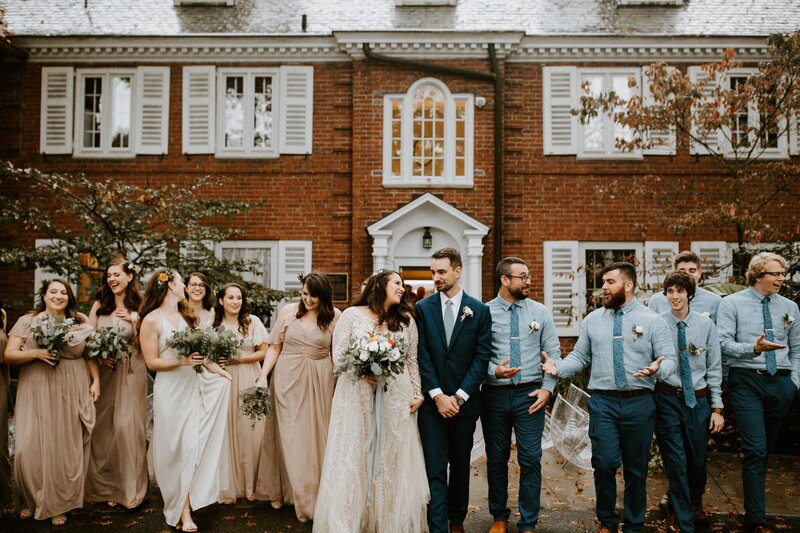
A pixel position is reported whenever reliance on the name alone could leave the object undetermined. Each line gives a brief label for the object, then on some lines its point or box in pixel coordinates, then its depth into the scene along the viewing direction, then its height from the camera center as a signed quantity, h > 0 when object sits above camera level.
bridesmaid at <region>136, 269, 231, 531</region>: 5.53 -1.07
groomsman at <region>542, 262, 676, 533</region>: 5.12 -0.76
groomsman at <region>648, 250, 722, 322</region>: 5.93 -0.05
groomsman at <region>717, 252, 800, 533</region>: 5.42 -0.57
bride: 5.04 -1.20
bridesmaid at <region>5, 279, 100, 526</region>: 5.61 -1.11
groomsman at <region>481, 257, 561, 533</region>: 5.25 -0.80
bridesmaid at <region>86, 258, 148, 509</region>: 6.00 -1.18
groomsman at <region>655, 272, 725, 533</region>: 5.39 -0.84
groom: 5.20 -0.66
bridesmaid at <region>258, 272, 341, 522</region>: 5.88 -0.82
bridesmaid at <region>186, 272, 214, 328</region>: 6.20 -0.09
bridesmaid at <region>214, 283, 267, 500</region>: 6.31 -0.89
